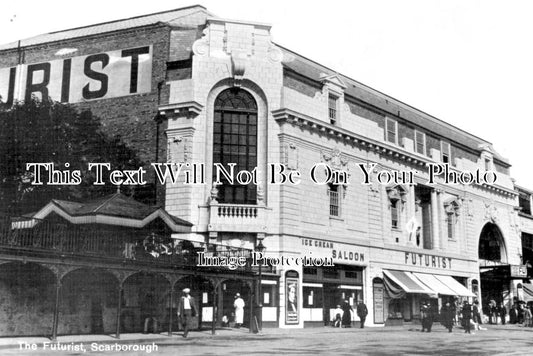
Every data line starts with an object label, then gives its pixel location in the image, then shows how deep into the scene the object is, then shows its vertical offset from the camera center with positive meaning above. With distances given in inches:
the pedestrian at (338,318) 1395.9 -28.7
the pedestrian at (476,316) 1541.6 -26.3
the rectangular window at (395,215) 1692.5 +226.0
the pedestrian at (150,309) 1034.7 -8.8
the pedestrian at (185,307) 965.9 -5.1
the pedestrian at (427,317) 1332.4 -24.3
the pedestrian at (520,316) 1980.8 -31.9
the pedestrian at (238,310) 1189.1 -10.9
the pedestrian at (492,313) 1906.1 -22.8
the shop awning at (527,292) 2231.8 +43.9
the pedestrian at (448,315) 1343.5 -20.4
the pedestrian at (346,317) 1390.3 -26.2
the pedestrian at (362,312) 1413.6 -16.0
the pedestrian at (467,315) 1333.7 -20.0
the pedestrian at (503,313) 1989.4 -23.5
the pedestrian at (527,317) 1792.7 -32.2
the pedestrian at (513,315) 2004.2 -29.4
